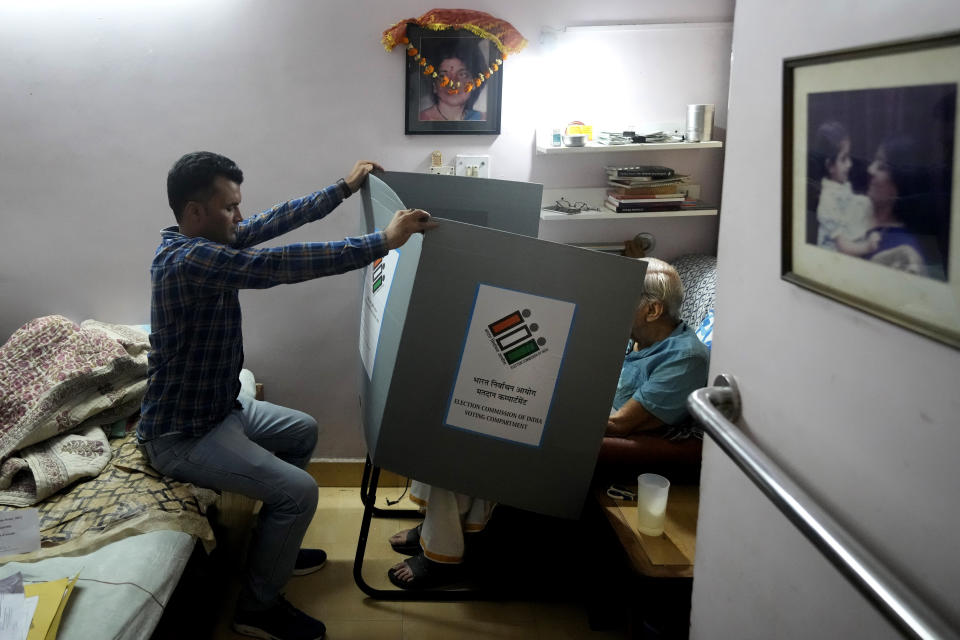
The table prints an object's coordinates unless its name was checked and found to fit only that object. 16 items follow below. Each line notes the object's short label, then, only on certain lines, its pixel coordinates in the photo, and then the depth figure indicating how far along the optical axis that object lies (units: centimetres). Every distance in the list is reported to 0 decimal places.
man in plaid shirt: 170
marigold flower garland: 252
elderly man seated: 202
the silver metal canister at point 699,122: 256
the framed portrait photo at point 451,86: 252
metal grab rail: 51
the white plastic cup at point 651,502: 178
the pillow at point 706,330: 225
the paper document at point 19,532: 169
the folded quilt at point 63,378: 205
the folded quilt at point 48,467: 190
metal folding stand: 214
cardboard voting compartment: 157
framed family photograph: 54
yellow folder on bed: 140
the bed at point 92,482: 156
